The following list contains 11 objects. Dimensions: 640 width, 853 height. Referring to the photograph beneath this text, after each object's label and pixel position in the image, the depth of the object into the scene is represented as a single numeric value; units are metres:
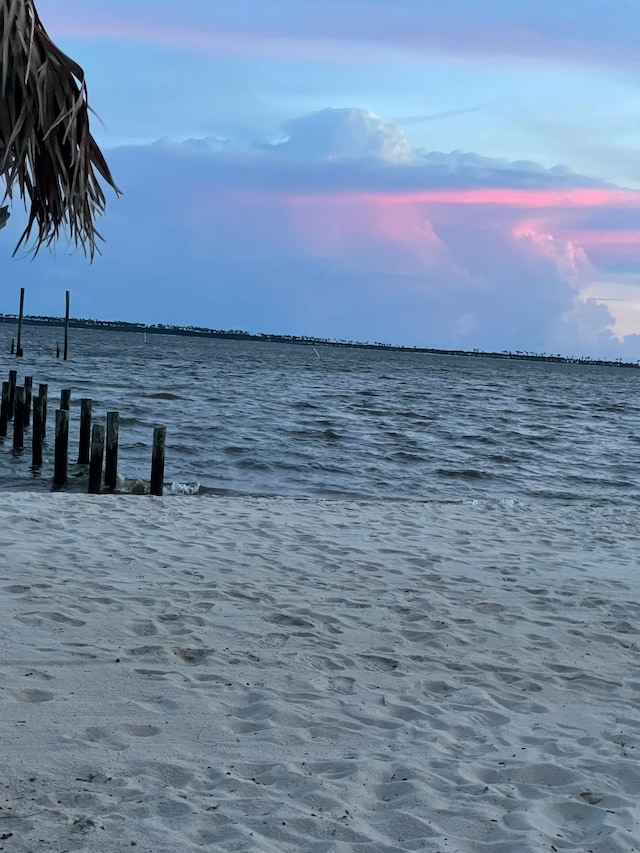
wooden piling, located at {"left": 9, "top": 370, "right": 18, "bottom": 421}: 21.83
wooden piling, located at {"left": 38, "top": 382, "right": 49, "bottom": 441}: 19.52
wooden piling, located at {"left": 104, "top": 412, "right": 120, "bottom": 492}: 15.43
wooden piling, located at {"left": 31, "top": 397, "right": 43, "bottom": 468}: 17.88
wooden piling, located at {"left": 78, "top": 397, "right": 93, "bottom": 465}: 18.15
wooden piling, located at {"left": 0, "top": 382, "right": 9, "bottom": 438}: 21.25
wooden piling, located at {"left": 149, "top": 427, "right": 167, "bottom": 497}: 14.72
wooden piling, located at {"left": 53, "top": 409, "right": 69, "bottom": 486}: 15.48
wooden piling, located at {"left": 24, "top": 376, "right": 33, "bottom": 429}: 20.72
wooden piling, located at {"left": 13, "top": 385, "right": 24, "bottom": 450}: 19.70
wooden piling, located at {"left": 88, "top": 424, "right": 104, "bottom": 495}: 14.76
